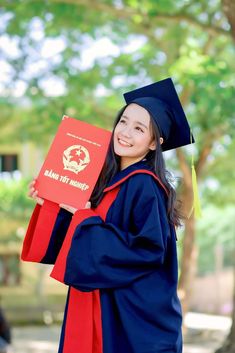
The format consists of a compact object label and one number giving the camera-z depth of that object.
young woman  3.30
